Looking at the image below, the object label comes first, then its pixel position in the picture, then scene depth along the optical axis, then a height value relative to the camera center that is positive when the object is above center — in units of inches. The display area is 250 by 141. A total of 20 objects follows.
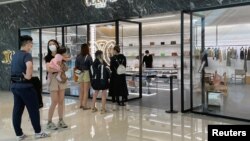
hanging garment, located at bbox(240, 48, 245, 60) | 420.5 +11.4
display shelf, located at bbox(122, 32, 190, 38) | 480.1 +48.8
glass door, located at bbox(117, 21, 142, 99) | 324.5 -1.9
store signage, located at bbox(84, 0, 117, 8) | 317.7 +69.8
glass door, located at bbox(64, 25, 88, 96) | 341.1 +23.6
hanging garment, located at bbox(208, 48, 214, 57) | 256.6 +9.1
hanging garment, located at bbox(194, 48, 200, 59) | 251.3 +8.0
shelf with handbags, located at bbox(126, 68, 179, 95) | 335.6 -27.1
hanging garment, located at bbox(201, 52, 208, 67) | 249.9 +3.4
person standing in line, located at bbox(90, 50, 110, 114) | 243.1 -9.7
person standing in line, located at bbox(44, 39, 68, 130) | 190.9 -17.9
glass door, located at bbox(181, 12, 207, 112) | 248.1 +0.8
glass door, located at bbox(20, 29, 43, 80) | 387.9 +17.6
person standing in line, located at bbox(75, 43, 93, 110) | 261.1 -4.7
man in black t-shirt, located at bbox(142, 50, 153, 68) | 442.6 +3.8
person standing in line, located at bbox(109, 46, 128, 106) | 267.0 -15.8
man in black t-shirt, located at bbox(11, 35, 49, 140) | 164.2 -13.5
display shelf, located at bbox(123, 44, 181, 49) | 482.0 +29.0
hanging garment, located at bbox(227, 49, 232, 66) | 344.7 +9.8
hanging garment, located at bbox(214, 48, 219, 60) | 263.5 +7.4
